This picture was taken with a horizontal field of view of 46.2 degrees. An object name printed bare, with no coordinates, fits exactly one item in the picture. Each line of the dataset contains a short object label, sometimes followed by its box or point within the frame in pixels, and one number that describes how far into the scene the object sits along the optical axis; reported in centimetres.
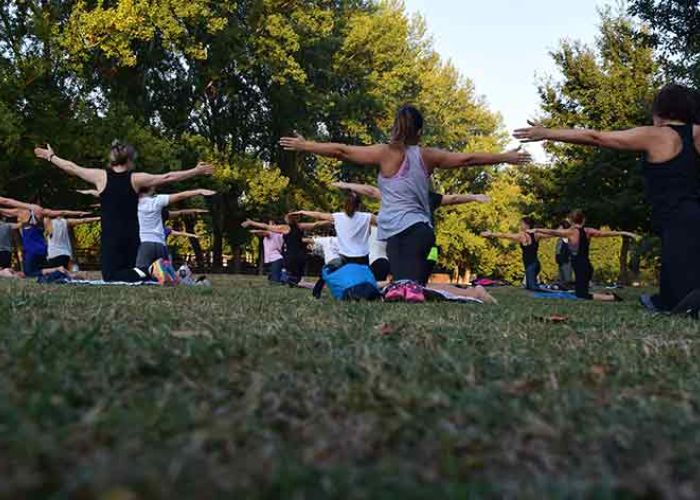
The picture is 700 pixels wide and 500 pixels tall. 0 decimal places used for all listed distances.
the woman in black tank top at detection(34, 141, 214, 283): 1117
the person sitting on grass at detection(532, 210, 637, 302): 1617
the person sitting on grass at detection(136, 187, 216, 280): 1423
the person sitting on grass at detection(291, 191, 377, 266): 1369
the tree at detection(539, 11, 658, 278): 2988
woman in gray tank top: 837
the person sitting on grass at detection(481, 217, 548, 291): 2078
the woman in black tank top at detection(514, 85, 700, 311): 704
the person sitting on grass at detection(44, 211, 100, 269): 1744
